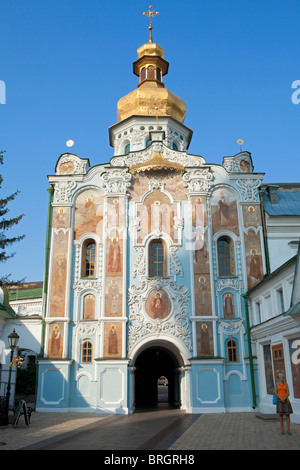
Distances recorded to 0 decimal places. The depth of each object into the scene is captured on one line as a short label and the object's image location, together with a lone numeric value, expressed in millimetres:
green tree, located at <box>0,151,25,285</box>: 16938
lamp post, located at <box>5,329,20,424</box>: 14461
